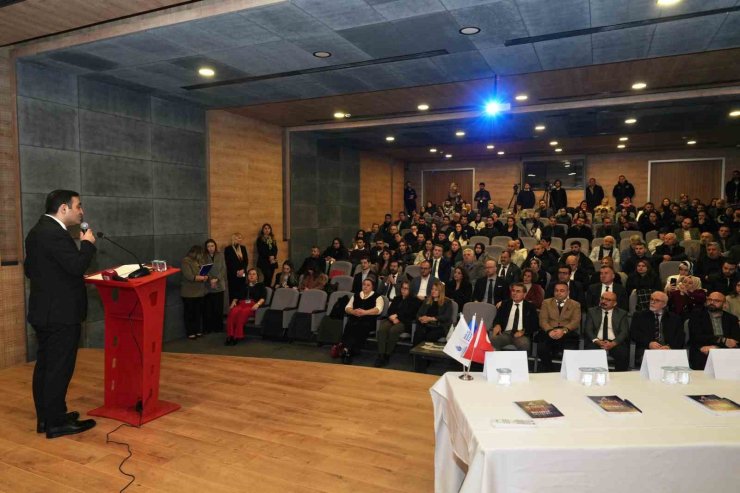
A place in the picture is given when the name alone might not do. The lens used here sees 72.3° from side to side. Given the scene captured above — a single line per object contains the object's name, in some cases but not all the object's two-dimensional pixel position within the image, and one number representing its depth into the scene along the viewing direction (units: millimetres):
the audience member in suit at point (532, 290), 6055
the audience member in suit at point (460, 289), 6434
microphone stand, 3488
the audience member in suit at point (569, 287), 5969
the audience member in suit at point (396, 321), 5801
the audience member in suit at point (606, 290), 5750
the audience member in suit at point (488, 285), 6535
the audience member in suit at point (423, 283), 6680
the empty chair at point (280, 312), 6758
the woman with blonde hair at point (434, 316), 5805
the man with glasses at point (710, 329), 4754
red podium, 3643
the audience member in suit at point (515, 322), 5430
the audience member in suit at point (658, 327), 4879
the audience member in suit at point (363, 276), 7146
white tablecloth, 1937
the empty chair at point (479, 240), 9477
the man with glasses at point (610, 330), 5016
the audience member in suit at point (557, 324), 5281
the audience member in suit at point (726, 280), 5918
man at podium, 3266
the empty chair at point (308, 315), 6609
